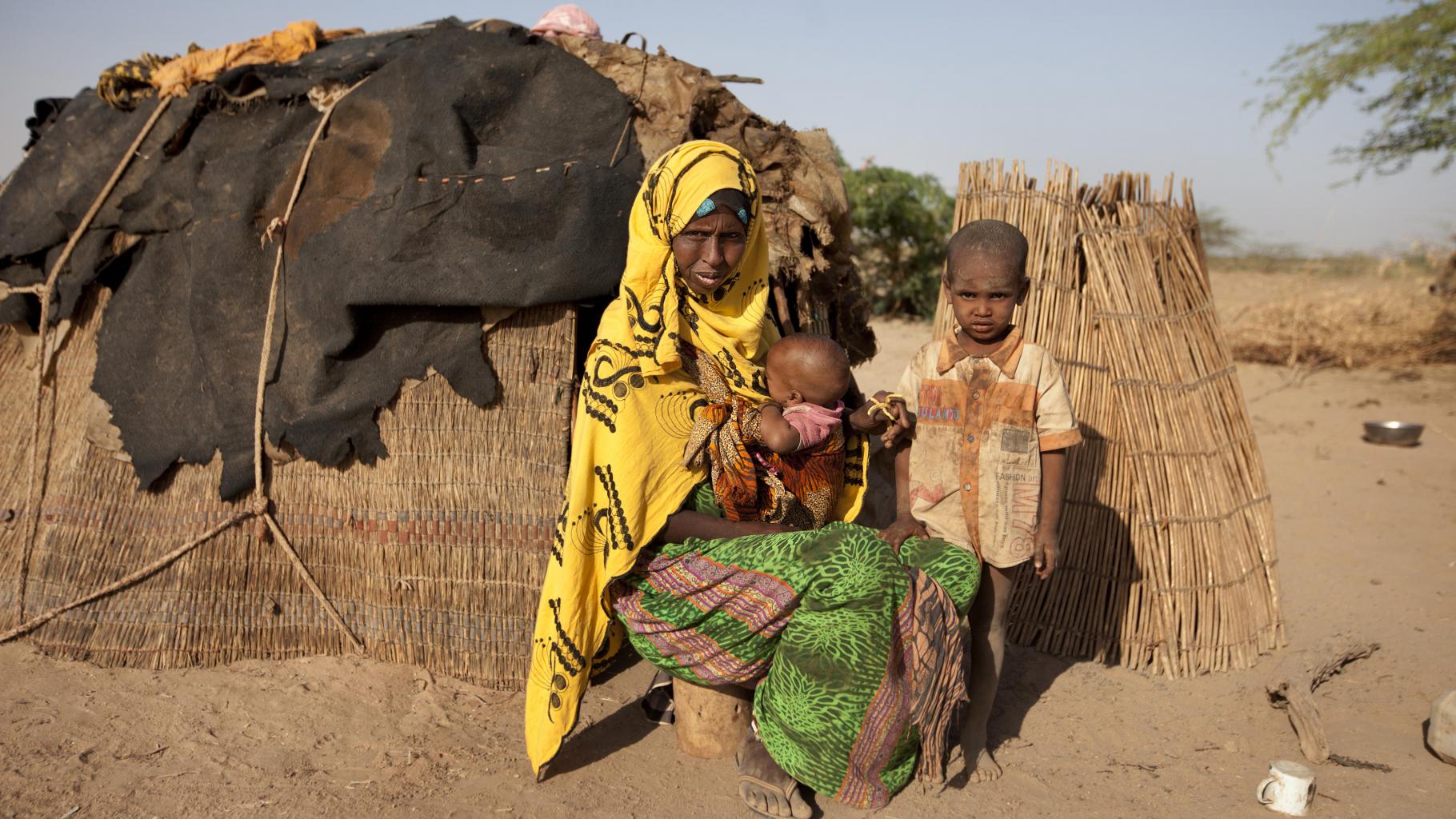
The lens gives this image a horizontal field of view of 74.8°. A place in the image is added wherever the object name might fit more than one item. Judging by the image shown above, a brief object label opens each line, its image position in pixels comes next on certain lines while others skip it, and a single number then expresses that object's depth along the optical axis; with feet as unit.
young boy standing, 8.60
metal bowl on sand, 22.57
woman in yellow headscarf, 8.20
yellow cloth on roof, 12.65
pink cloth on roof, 12.67
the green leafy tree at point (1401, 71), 32.78
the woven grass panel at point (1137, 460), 11.87
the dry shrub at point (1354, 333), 31.07
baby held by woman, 8.70
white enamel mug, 8.72
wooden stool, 9.39
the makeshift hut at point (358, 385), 10.58
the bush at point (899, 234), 33.58
